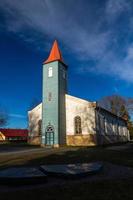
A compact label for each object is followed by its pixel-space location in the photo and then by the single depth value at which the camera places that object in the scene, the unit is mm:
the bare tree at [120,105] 36928
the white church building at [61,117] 20031
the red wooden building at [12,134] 52453
